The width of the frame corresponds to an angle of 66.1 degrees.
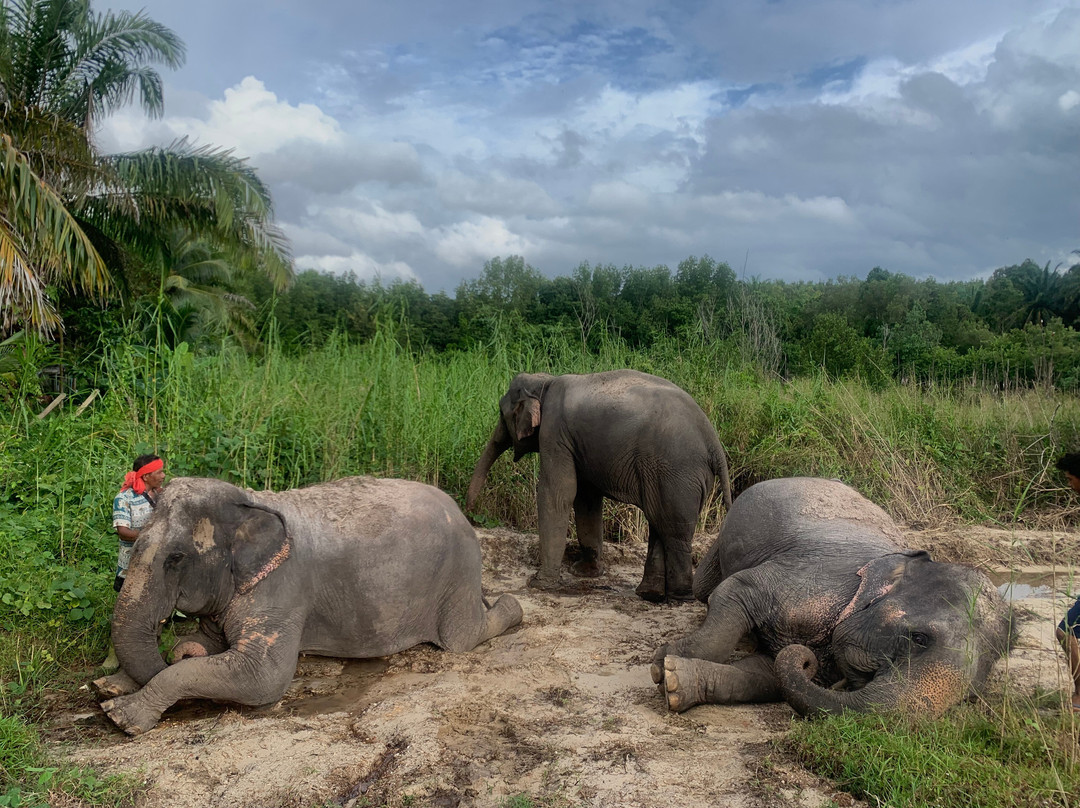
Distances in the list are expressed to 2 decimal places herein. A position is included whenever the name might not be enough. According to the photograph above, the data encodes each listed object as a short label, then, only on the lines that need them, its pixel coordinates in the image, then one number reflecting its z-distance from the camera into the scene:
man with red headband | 4.38
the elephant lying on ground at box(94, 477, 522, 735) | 3.71
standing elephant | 6.14
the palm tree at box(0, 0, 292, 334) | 11.99
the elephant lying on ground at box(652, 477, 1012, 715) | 3.34
